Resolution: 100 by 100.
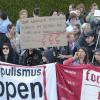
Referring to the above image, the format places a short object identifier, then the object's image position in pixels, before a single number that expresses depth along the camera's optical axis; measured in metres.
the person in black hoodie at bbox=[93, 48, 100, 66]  11.86
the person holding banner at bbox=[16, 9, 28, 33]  16.33
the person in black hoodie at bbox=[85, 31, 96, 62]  13.55
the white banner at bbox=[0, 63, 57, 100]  11.15
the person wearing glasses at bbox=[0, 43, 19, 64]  12.84
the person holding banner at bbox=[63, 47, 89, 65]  12.07
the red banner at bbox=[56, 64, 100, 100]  10.86
